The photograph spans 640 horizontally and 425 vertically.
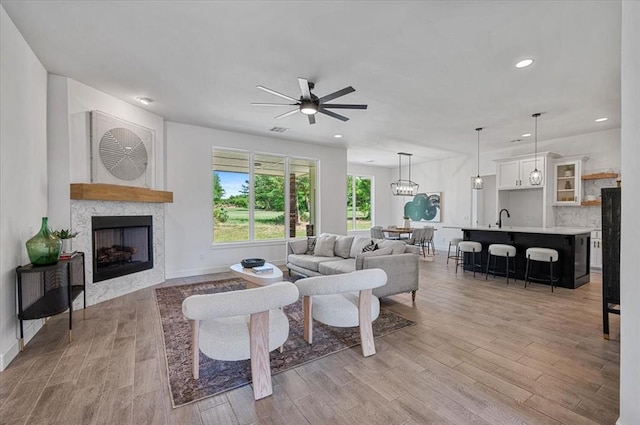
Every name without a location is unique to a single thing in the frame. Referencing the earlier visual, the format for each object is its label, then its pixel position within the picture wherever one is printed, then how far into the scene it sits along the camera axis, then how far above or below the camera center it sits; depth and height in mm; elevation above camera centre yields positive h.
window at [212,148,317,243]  6312 +301
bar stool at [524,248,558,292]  4719 -788
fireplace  4305 -563
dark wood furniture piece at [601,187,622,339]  2912 -420
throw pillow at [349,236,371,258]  4914 -610
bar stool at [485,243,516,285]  5250 -795
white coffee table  3400 -787
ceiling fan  3230 +1250
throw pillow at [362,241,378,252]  4502 -597
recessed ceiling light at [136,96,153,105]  4484 +1678
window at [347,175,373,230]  10672 +204
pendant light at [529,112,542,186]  5385 +556
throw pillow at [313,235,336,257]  5383 -680
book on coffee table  3691 -754
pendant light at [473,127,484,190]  6307 +527
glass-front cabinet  6312 +572
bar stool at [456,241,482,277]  5754 -773
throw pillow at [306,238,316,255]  5703 -701
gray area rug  2223 -1316
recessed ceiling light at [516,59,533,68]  3267 +1616
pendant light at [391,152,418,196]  8250 +561
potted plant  3286 -301
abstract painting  9734 +36
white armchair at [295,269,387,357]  2521 -865
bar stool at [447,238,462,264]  6704 -750
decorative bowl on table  3859 -710
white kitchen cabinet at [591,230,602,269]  6047 -857
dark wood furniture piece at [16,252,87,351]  2729 -816
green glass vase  2869 -364
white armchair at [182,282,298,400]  1971 -866
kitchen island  4914 -683
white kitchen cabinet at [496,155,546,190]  6738 +860
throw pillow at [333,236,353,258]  5223 -676
